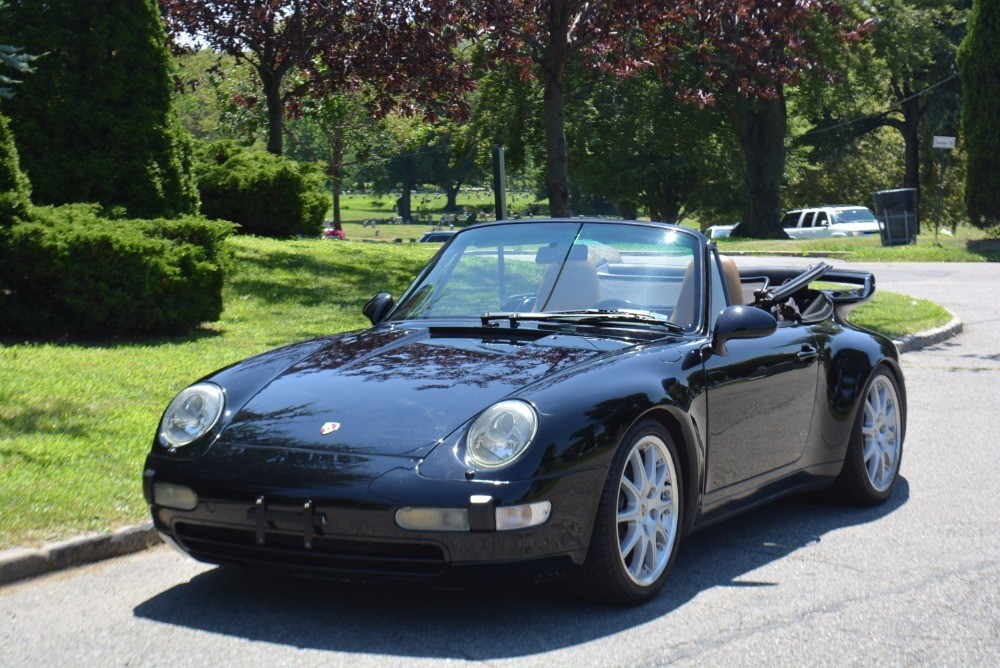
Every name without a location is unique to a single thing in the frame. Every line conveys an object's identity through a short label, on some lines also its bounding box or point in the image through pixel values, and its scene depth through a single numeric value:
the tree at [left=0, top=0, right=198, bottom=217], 12.43
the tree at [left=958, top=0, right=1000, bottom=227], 29.42
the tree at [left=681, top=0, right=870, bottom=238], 15.80
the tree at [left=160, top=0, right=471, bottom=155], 18.86
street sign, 30.16
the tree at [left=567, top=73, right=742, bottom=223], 45.53
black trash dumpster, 32.53
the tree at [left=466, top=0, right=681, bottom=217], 15.91
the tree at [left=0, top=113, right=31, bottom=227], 10.54
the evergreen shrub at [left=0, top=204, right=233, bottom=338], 10.45
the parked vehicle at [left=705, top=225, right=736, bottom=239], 48.34
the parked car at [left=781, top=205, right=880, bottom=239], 42.44
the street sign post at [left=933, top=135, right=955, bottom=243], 30.16
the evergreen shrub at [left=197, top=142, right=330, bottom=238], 19.11
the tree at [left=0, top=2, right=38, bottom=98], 7.81
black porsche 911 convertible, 4.49
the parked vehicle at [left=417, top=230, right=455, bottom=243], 56.97
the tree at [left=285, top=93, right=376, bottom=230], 43.88
